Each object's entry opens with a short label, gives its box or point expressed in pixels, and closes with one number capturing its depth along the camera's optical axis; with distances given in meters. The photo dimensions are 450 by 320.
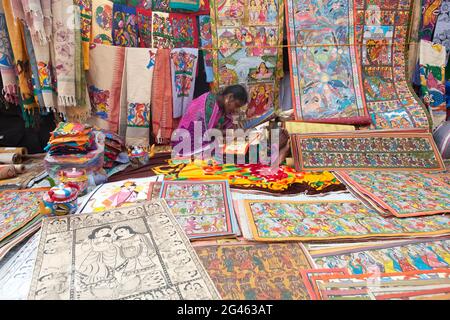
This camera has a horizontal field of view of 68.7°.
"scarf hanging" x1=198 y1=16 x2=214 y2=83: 3.26
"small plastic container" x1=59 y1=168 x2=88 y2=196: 2.18
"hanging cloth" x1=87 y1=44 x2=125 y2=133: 3.11
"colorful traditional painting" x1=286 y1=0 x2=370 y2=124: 3.35
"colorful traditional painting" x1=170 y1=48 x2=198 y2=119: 3.22
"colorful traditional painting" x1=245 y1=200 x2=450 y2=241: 1.79
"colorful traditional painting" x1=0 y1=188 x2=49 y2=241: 1.93
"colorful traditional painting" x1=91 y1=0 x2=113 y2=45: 3.01
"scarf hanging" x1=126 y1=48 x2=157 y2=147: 3.17
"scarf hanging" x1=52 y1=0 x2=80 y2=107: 2.80
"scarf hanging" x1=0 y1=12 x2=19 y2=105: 2.81
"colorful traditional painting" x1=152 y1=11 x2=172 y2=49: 3.18
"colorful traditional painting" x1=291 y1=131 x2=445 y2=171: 2.78
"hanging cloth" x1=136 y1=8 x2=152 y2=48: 3.16
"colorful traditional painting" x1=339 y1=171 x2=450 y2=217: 2.08
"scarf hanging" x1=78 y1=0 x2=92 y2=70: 2.96
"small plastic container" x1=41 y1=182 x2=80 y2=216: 1.86
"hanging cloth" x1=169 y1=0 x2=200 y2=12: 3.14
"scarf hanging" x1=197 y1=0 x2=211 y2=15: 3.21
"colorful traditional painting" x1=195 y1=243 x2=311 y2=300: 1.40
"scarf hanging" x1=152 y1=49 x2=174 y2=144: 3.19
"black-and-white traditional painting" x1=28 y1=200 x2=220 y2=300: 1.35
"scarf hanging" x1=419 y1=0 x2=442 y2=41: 3.40
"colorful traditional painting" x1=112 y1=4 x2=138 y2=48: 3.09
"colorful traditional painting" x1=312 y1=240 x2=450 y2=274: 1.56
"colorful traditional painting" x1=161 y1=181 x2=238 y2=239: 1.82
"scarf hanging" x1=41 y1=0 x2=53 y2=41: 2.68
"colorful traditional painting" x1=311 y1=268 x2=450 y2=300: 1.37
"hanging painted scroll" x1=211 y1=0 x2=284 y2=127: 3.26
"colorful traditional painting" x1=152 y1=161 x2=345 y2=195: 2.42
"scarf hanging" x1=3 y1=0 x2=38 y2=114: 2.72
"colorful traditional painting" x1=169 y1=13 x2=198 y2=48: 3.22
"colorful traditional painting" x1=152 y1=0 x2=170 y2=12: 3.17
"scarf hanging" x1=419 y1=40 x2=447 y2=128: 3.41
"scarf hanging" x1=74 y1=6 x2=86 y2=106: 2.88
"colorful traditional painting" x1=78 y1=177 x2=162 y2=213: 2.05
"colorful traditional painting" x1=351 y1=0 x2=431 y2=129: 3.38
